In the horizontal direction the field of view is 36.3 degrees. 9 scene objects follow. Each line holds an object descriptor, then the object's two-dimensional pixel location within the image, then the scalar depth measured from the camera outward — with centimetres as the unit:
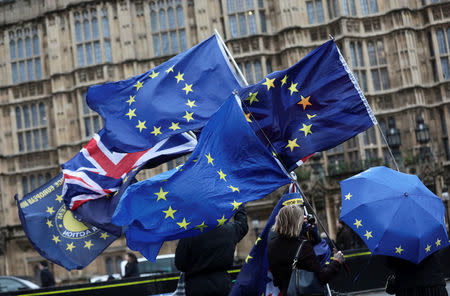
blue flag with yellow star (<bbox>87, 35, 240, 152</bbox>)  993
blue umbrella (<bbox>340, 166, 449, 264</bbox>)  697
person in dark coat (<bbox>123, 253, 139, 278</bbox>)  1939
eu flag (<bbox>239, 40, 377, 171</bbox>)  805
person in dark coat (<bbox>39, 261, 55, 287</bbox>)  2264
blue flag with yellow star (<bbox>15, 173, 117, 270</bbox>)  1119
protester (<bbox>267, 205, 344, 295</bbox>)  627
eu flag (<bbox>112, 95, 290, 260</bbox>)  754
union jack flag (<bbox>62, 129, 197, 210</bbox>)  1120
